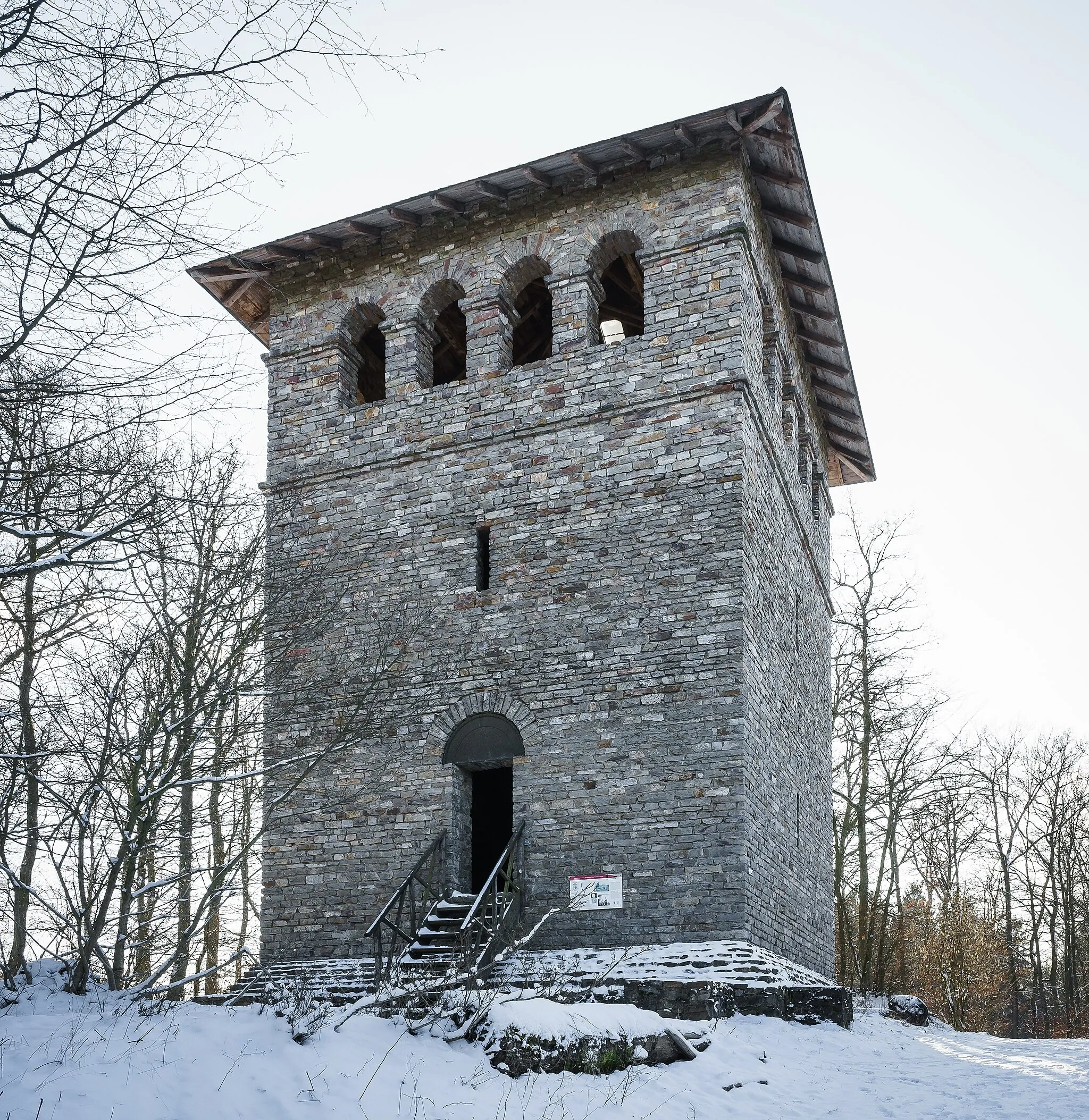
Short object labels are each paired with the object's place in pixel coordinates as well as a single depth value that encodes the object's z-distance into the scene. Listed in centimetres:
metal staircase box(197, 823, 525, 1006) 1116
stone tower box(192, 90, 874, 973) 1221
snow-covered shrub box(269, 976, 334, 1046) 677
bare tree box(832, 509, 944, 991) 2361
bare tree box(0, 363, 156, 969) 532
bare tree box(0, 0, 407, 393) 474
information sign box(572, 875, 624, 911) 1180
